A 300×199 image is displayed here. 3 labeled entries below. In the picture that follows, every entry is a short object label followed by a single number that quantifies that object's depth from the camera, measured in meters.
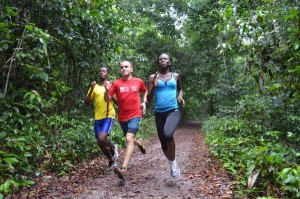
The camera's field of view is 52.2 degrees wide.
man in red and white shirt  5.57
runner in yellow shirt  6.26
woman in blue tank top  5.49
